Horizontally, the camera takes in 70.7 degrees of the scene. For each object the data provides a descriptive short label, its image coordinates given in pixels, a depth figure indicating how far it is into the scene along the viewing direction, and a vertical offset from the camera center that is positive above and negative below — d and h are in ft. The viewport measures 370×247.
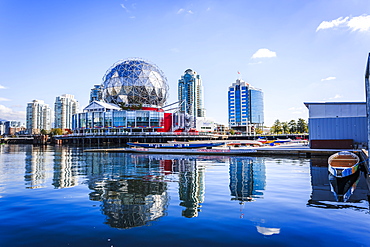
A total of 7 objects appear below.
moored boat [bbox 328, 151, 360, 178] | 67.05 -9.32
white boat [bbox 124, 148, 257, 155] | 151.39 -11.33
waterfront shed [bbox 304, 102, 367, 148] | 134.10 +4.47
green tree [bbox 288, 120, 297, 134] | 533.14 +13.97
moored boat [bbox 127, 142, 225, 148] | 196.12 -9.38
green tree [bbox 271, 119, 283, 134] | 541.01 +12.05
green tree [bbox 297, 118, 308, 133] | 514.27 +13.46
